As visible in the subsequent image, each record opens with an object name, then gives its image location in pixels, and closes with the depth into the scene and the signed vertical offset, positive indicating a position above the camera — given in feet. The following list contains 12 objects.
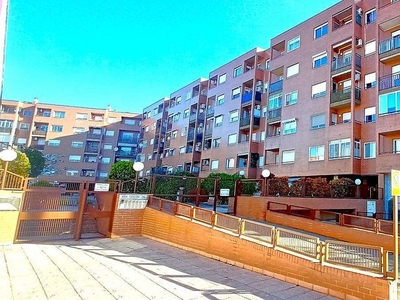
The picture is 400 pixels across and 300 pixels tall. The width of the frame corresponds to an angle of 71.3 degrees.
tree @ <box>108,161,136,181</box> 91.30 +3.42
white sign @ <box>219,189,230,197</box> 47.51 -0.18
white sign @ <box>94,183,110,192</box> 37.24 -1.01
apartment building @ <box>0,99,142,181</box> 171.63 +25.00
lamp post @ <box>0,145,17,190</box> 34.05 +1.81
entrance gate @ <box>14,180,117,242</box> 32.30 -4.57
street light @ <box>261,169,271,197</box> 51.36 +1.85
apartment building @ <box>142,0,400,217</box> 66.33 +28.55
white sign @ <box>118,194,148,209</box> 38.59 -2.62
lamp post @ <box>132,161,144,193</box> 41.72 +2.47
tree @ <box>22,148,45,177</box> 154.51 +7.09
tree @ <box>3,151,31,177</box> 79.57 +1.79
